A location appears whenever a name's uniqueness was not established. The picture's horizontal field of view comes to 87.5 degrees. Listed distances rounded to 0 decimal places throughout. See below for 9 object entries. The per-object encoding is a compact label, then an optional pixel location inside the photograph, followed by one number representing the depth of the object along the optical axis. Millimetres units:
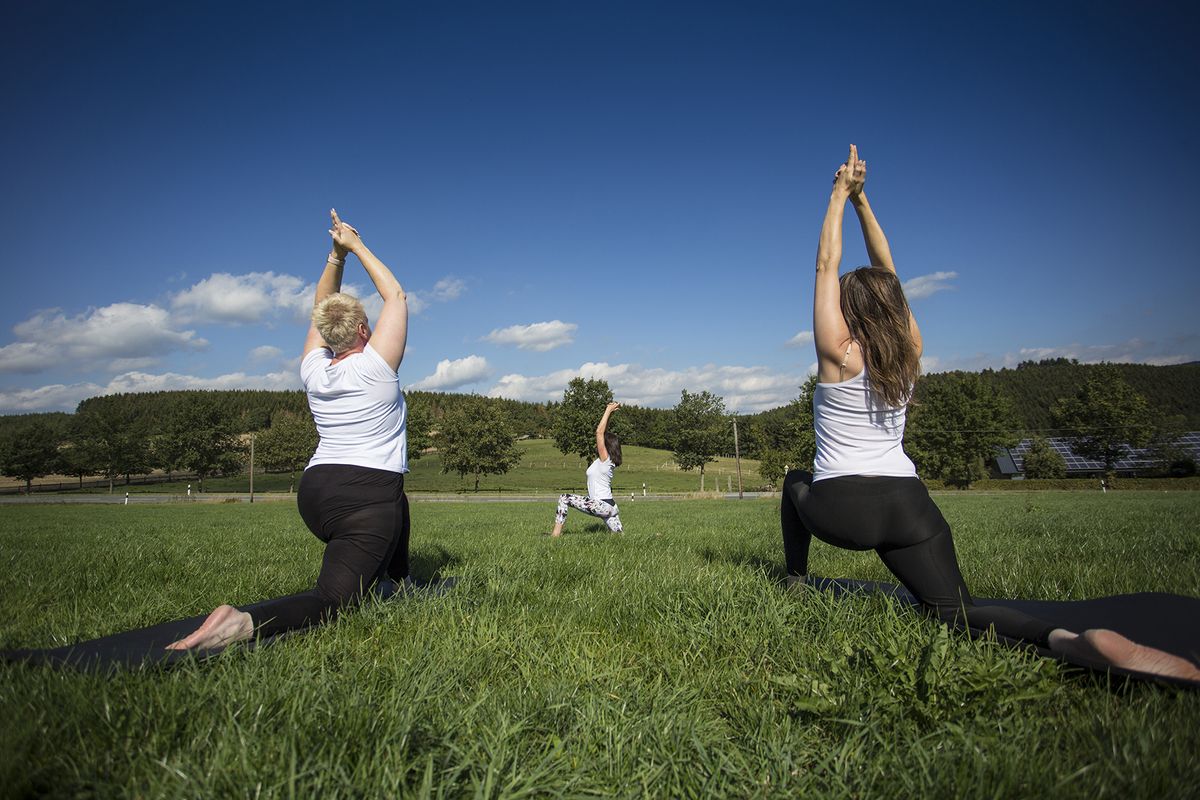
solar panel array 60175
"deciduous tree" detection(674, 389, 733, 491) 56062
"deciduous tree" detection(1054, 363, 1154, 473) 59938
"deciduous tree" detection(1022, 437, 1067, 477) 62938
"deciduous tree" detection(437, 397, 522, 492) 64500
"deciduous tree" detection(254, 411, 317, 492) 70938
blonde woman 3623
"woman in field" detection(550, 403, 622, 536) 10602
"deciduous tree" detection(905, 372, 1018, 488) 59844
